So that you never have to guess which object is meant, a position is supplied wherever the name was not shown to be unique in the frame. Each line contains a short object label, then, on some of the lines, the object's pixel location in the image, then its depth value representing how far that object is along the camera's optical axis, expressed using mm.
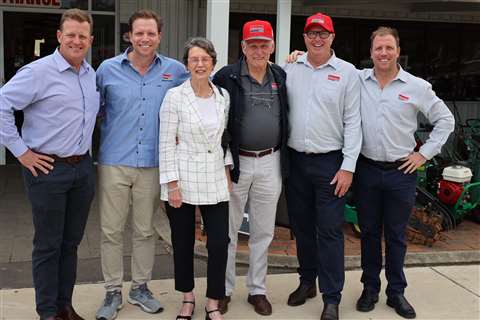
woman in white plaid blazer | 3393
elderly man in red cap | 3580
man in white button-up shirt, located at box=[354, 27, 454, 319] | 3676
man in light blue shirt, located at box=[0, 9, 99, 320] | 3158
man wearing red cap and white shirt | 3605
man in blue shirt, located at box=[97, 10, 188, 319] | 3520
